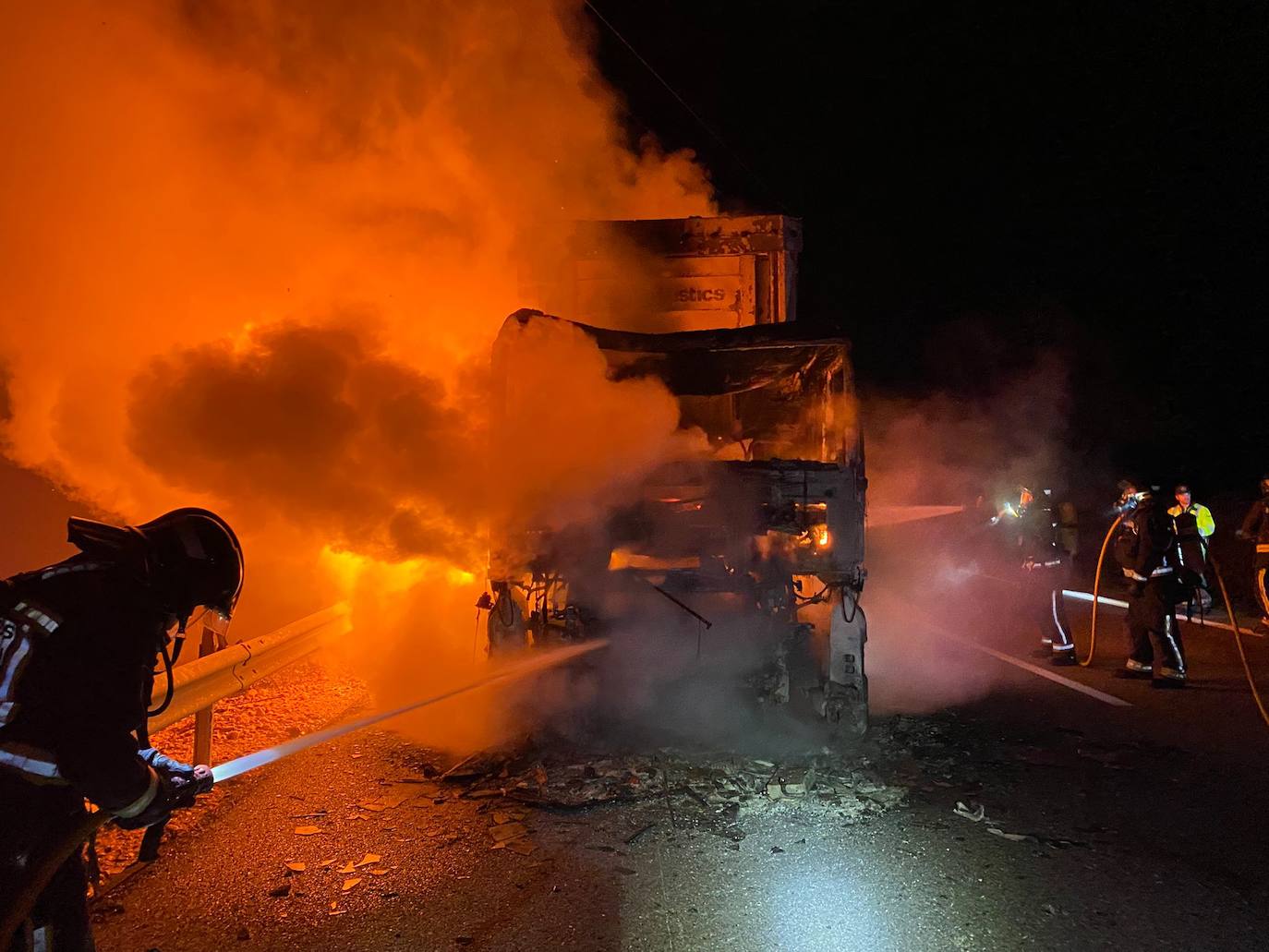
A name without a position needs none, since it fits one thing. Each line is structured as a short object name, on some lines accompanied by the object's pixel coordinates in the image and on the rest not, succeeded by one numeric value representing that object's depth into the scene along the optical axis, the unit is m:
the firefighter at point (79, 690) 2.15
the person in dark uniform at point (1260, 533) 10.74
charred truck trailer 5.54
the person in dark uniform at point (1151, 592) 7.38
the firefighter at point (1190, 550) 7.51
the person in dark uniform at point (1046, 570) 8.66
